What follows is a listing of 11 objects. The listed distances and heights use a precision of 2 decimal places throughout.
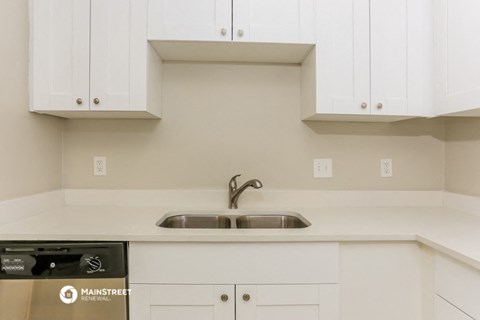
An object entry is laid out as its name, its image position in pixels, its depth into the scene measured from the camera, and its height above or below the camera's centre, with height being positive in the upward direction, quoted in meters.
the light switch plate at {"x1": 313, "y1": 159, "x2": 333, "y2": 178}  1.91 -0.03
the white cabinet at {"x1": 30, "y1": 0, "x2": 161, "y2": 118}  1.52 +0.57
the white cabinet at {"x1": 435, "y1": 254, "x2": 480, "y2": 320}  1.01 -0.46
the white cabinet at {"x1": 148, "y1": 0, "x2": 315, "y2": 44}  1.54 +0.75
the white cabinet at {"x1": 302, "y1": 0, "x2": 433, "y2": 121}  1.58 +0.57
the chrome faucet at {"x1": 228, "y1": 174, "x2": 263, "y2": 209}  1.74 -0.16
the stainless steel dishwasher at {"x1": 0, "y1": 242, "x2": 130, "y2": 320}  1.22 -0.49
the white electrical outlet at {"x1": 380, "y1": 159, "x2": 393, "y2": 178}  1.93 -0.03
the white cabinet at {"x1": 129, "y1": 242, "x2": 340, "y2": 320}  1.26 -0.50
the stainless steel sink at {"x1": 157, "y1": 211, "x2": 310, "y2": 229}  1.77 -0.34
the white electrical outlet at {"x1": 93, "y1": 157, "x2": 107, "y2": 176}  1.88 -0.02
